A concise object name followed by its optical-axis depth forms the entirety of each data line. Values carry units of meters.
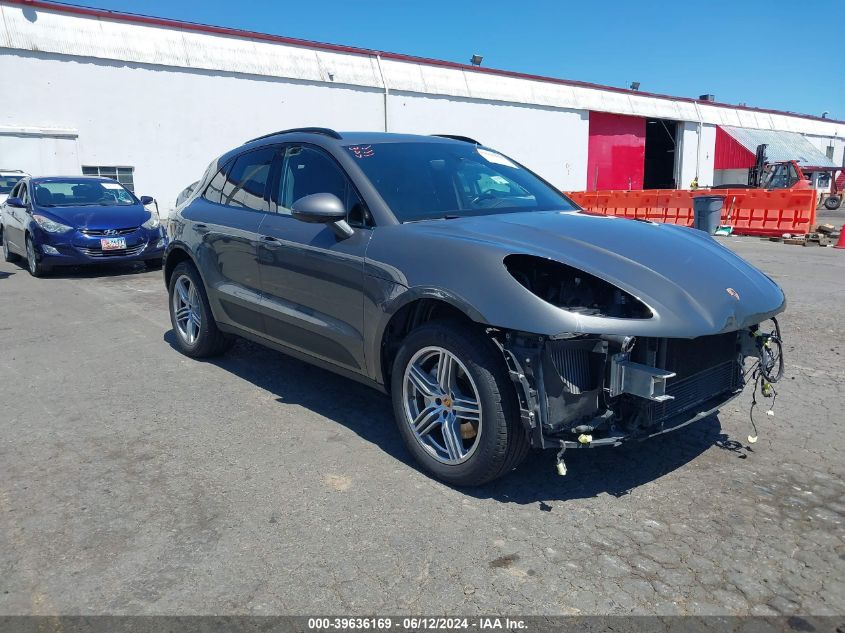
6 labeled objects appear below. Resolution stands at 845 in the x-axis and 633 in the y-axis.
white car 15.76
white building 20.53
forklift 26.16
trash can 16.83
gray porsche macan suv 2.93
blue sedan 10.44
